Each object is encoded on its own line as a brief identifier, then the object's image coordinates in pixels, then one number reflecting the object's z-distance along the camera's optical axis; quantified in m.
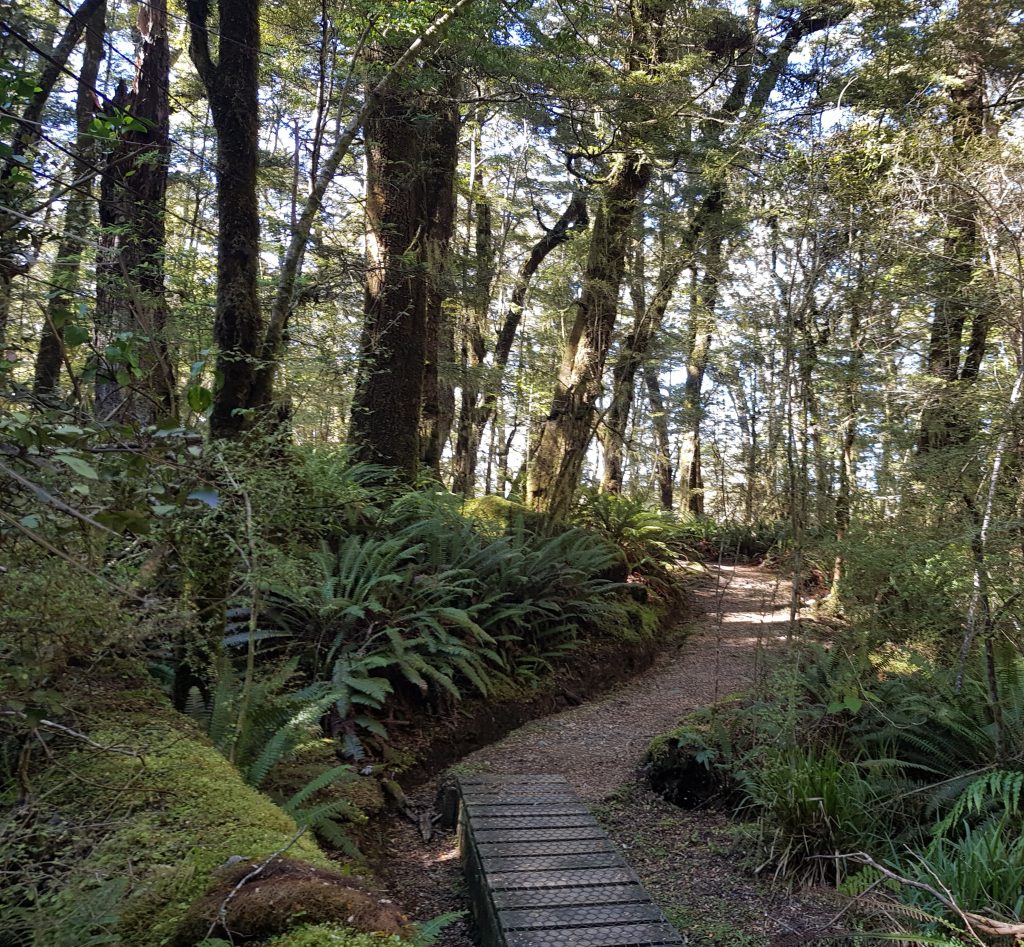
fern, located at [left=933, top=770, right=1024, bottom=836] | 3.65
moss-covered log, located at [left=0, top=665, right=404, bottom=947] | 1.81
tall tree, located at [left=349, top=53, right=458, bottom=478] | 7.59
